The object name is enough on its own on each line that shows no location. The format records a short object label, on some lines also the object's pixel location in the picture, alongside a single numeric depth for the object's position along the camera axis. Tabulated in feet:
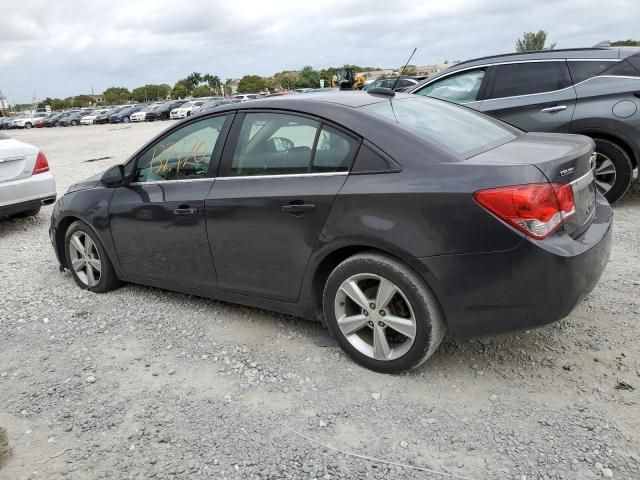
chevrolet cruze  8.68
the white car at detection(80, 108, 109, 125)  177.78
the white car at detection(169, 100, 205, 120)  143.63
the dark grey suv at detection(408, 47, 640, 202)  19.33
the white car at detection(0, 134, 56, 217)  22.08
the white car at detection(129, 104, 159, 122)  155.84
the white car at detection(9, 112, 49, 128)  185.65
